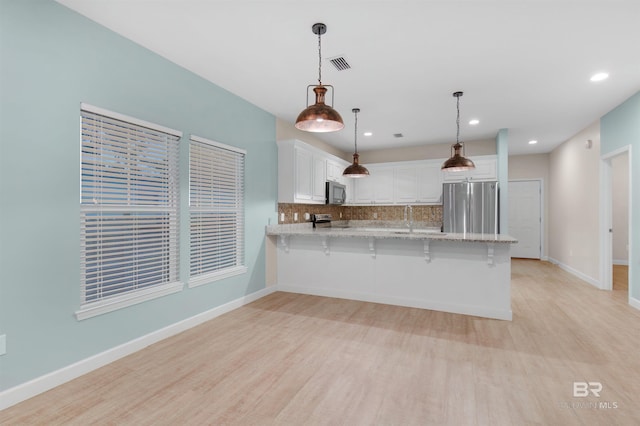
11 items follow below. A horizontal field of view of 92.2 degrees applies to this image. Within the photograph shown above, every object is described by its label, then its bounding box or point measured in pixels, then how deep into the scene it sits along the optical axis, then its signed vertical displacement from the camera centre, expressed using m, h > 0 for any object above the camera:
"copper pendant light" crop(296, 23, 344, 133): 2.33 +0.74
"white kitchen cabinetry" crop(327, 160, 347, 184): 5.98 +0.89
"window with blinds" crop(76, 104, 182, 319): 2.49 +0.03
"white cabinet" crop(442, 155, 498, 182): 5.91 +0.84
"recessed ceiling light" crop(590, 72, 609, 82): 3.39 +1.56
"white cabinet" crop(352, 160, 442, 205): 6.37 +0.67
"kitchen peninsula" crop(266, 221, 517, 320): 3.66 -0.72
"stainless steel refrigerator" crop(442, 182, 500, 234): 5.52 +0.15
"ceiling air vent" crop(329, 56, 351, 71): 3.09 +1.56
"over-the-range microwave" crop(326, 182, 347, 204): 5.89 +0.44
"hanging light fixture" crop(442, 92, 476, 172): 3.87 +0.66
